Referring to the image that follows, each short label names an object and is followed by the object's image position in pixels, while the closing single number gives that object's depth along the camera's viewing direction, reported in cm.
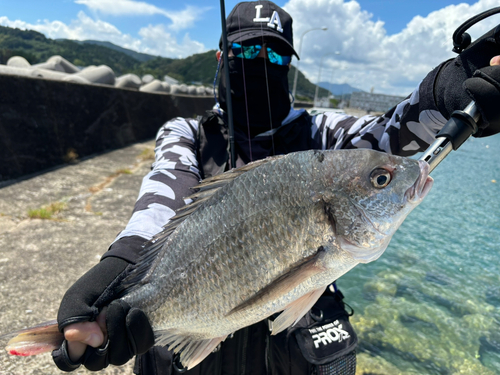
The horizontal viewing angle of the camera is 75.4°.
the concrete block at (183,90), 2358
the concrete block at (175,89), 2124
